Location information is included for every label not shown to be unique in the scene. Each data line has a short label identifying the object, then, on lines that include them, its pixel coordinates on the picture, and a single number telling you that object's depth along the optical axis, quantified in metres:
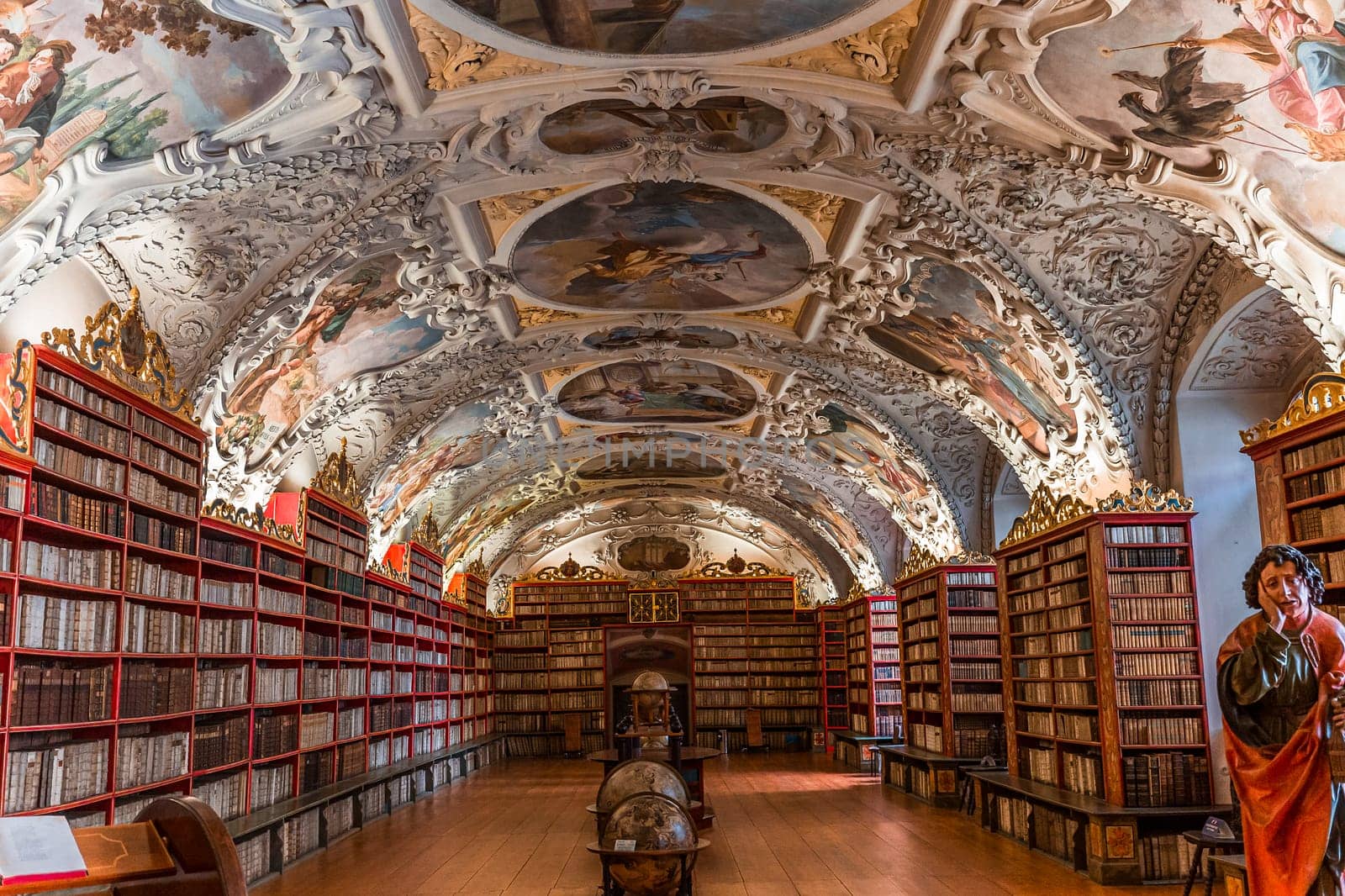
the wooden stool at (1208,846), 7.51
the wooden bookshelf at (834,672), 26.86
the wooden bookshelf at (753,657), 27.58
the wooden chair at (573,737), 27.00
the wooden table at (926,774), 15.34
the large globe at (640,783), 8.86
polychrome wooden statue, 5.02
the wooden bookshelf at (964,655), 15.94
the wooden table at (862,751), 20.97
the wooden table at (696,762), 12.55
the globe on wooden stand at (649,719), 12.62
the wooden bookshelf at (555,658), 27.53
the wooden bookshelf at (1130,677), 10.06
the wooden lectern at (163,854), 3.61
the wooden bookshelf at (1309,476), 7.48
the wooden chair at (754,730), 27.05
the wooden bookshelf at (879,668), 21.91
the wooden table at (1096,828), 9.57
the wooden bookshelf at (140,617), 6.98
